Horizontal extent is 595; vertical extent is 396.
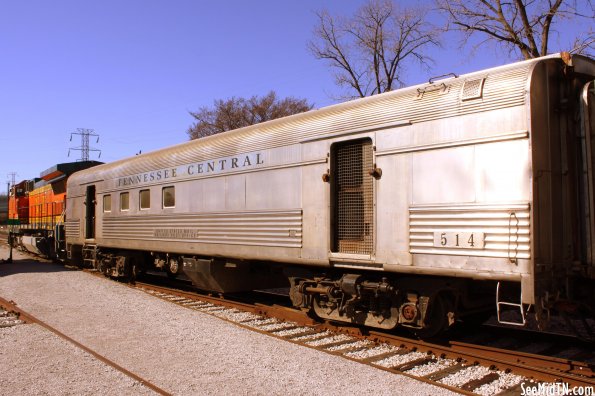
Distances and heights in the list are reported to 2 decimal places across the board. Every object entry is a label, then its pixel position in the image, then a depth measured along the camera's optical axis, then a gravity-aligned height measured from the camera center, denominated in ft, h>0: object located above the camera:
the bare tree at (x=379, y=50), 89.56 +30.29
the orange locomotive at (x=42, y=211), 62.75 +1.26
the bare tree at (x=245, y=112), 133.90 +28.41
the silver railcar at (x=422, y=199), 16.65 +0.70
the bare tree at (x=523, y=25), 58.75 +23.27
